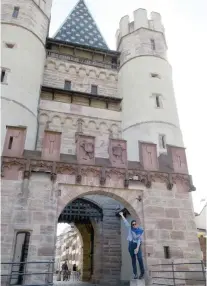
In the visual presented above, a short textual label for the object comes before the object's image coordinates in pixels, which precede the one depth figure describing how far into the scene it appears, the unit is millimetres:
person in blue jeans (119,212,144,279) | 7223
